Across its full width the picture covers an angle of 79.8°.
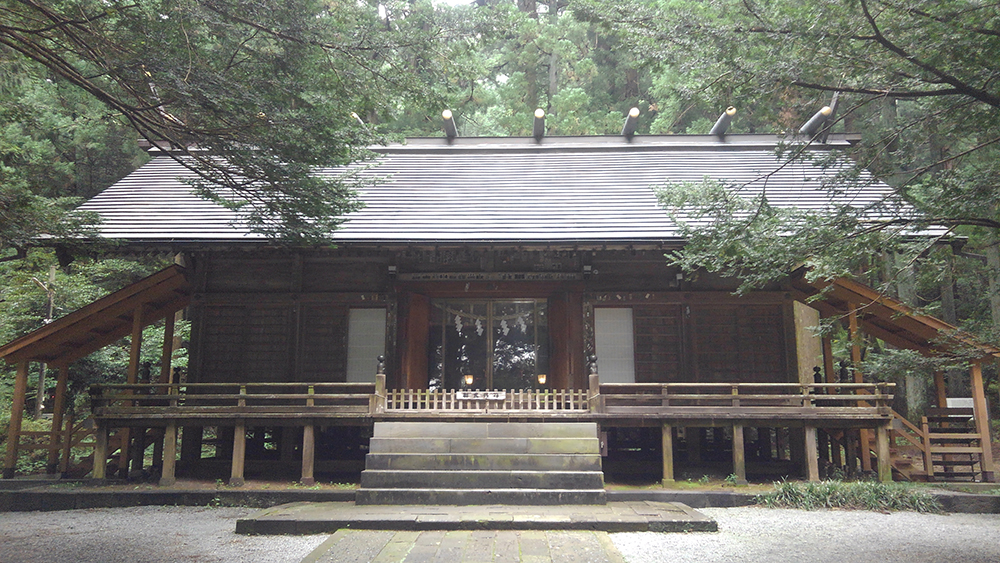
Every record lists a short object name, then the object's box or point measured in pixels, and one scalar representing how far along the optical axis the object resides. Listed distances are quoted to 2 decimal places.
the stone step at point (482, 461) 7.96
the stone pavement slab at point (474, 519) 6.50
